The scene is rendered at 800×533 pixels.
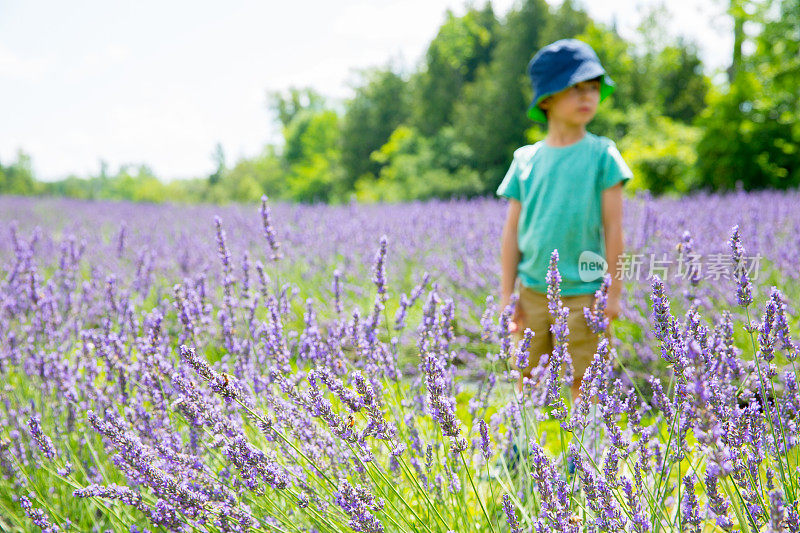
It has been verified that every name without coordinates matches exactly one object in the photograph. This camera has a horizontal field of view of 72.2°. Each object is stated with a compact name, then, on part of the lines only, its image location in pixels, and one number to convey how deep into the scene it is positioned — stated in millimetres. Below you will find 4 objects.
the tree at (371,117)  20672
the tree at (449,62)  17500
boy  2100
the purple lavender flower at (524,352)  1302
